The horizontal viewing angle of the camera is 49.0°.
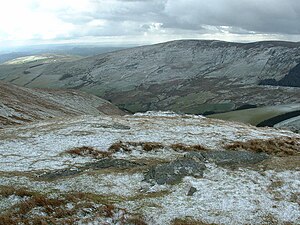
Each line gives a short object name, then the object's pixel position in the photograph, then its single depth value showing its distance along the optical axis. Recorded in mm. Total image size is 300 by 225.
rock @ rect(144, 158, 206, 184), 26281
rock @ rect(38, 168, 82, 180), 26156
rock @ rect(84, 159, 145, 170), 29141
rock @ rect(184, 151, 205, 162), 31008
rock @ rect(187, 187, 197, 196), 23897
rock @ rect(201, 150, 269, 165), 30675
